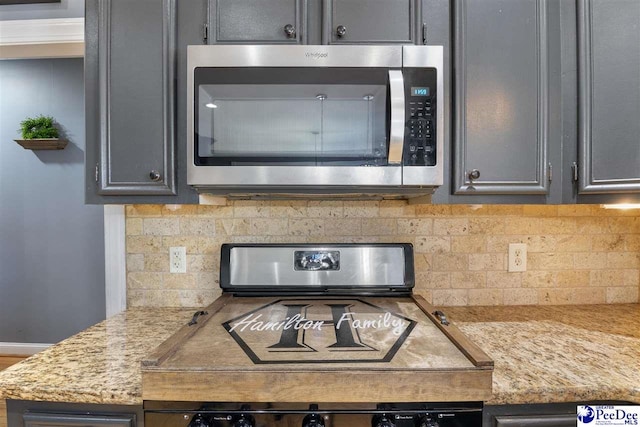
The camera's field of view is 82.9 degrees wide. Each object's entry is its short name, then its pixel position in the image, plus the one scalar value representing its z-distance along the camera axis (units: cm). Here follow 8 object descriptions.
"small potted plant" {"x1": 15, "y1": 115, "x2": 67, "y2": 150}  309
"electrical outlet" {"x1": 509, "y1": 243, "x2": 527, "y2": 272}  158
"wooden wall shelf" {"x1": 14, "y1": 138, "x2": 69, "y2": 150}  309
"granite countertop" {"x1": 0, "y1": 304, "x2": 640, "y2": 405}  92
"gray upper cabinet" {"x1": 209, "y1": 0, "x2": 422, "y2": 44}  121
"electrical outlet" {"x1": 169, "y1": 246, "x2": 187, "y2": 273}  158
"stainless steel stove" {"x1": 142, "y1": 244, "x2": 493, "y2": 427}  86
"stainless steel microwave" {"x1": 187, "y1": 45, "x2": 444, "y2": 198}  115
